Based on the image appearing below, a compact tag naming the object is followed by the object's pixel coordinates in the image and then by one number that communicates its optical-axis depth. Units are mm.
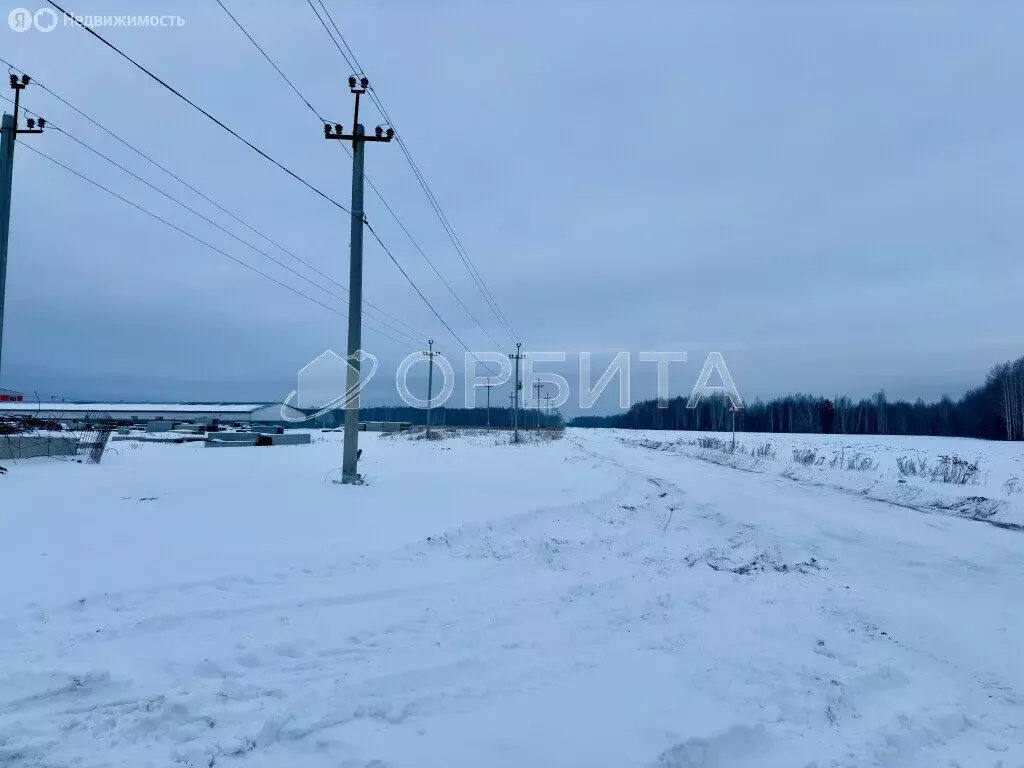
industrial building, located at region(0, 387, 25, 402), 55528
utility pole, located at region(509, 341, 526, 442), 41406
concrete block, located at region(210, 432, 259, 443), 31859
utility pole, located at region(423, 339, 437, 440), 51747
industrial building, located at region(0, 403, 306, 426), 61625
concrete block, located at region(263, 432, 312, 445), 34638
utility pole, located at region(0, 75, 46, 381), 12438
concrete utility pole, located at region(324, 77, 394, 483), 13477
